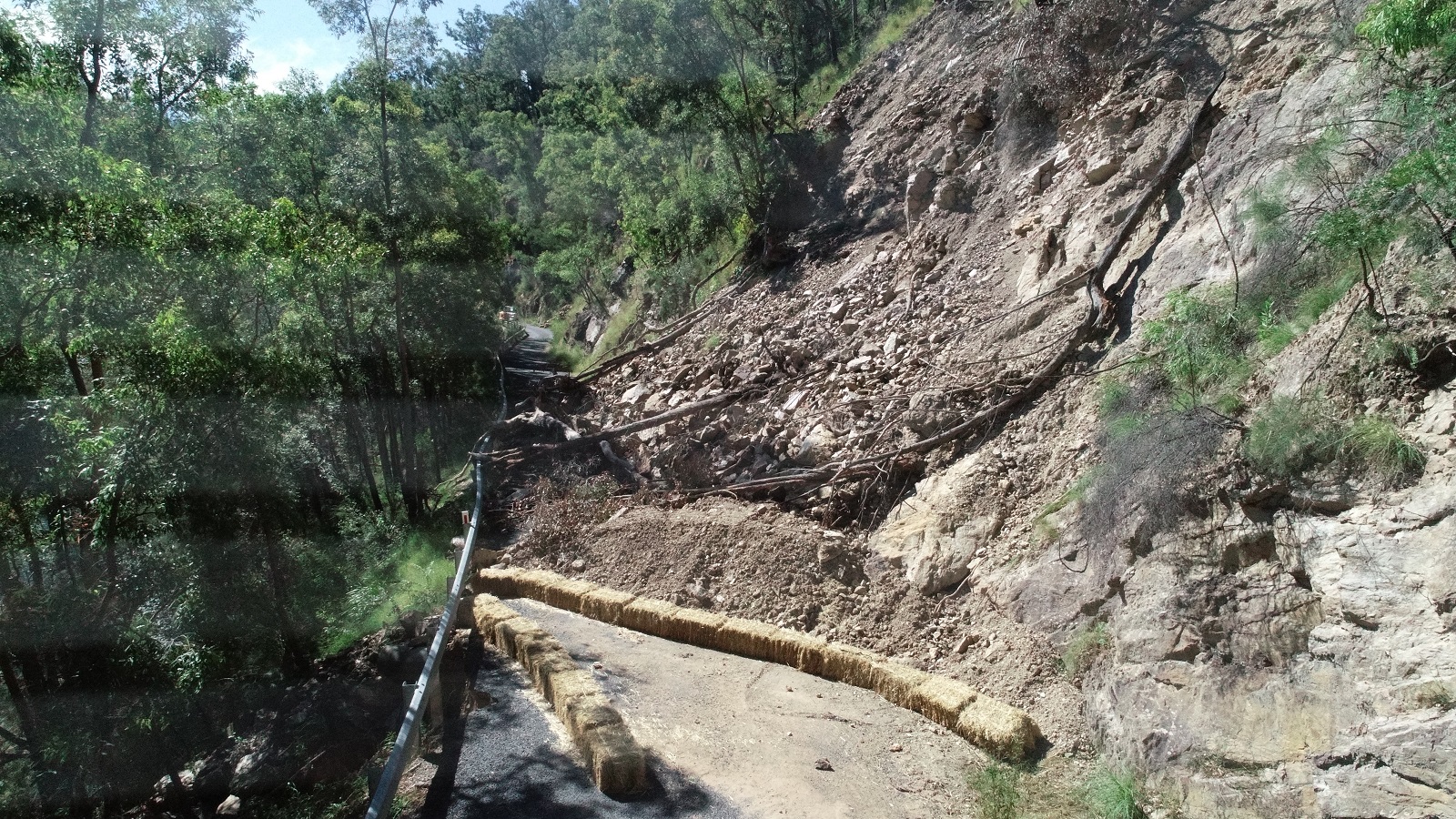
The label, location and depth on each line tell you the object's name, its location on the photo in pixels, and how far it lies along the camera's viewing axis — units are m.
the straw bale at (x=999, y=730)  6.02
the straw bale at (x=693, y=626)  8.63
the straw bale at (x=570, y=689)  6.73
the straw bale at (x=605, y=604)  9.56
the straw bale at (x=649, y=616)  9.02
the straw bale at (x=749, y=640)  8.16
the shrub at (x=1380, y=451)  5.01
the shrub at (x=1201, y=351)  6.84
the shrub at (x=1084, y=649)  6.42
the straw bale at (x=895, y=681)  7.04
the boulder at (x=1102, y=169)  11.51
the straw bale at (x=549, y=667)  7.29
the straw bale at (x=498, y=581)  11.29
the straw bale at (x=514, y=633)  8.47
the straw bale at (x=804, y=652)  7.81
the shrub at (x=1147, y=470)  6.20
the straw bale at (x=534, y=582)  10.70
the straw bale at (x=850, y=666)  7.46
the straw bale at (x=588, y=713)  6.21
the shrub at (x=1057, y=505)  7.32
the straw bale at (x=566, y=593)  10.12
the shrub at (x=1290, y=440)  5.48
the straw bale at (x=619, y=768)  5.67
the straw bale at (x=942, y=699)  6.54
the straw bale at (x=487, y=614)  9.43
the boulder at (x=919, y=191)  16.41
